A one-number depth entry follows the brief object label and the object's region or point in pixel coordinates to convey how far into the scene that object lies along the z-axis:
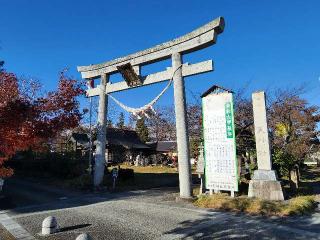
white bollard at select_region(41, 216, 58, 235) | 8.46
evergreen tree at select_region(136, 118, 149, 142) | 57.75
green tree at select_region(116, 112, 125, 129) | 64.46
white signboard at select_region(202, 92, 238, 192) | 12.41
